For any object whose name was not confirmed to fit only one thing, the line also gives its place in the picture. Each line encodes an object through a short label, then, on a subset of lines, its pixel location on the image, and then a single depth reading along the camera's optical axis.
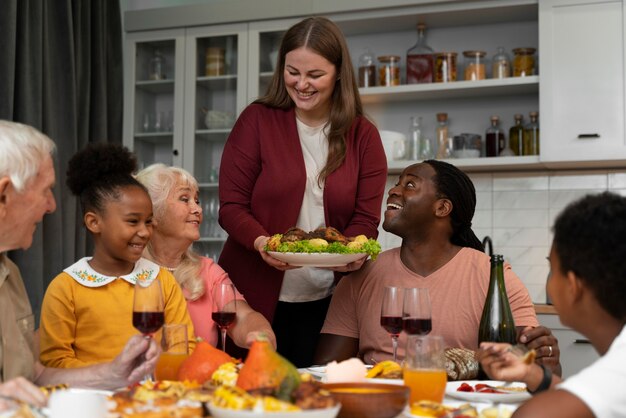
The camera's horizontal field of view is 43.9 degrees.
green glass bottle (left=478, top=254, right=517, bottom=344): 2.01
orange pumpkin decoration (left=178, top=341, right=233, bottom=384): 1.42
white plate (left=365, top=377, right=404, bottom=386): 1.56
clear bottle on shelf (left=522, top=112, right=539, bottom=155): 3.91
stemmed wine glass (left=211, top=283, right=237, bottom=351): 1.83
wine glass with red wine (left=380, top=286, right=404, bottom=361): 1.72
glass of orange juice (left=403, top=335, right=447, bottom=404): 1.36
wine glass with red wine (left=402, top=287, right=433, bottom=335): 1.69
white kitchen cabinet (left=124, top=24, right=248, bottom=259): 4.40
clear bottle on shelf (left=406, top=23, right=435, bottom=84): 4.12
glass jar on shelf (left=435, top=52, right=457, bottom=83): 4.07
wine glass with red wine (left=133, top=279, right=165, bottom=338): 1.51
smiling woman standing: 2.47
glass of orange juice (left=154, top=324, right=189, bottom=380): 1.50
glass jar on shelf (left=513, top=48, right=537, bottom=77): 3.94
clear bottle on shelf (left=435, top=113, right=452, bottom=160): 4.09
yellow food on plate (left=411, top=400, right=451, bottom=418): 1.26
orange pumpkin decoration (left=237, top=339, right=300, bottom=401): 1.16
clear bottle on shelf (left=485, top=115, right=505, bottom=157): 3.98
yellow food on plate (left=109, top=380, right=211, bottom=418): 1.12
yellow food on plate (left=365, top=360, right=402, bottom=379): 1.63
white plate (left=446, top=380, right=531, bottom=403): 1.45
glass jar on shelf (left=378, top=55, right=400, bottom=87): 4.16
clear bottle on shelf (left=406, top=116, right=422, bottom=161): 4.12
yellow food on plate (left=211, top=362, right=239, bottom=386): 1.29
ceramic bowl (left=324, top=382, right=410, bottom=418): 1.17
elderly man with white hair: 1.44
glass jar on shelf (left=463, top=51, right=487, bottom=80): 4.03
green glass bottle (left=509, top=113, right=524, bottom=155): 3.95
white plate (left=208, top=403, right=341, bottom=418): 1.06
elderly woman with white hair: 2.24
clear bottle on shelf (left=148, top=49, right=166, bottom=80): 4.61
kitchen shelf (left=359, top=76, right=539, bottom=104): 3.90
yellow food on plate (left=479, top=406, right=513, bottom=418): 1.27
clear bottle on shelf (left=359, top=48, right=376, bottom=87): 4.19
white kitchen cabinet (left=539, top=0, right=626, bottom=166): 3.73
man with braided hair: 2.22
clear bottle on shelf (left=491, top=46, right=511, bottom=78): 3.98
